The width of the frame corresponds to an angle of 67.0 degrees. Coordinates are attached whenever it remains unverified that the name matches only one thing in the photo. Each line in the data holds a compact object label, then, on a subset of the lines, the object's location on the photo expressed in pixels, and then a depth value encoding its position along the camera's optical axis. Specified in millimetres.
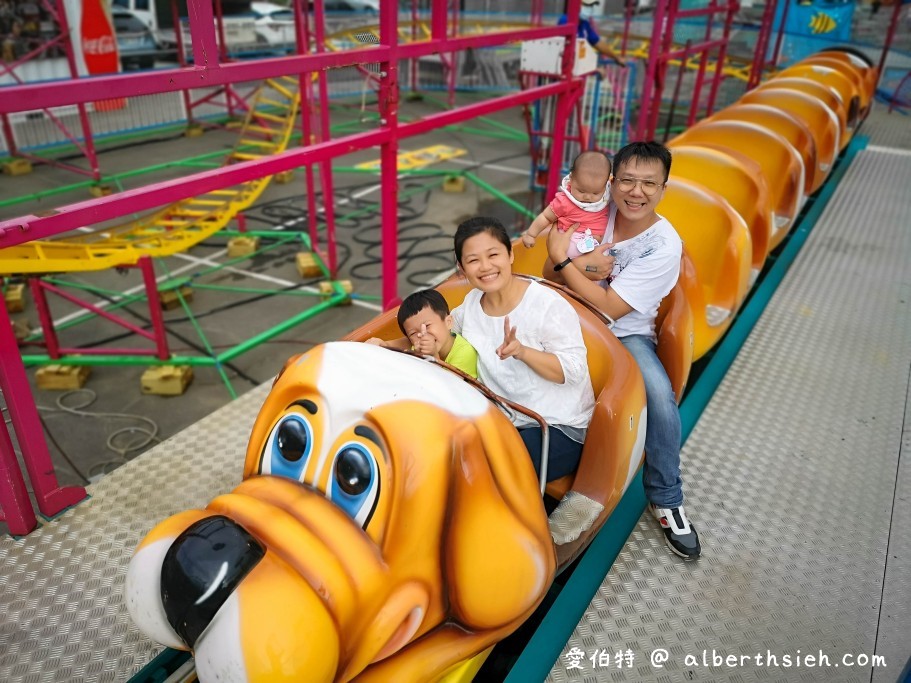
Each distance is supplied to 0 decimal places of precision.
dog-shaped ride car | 1086
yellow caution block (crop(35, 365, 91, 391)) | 4180
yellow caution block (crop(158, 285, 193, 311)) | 5242
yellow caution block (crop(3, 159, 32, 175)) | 8461
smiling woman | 1618
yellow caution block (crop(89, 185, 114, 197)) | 7784
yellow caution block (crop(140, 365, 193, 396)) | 4145
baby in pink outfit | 2084
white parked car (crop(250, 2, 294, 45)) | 14750
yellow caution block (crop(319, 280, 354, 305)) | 5258
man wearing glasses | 1941
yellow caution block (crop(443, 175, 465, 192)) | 7781
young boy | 1594
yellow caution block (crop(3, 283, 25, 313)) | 5070
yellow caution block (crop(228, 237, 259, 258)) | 6156
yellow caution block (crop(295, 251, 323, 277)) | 5707
